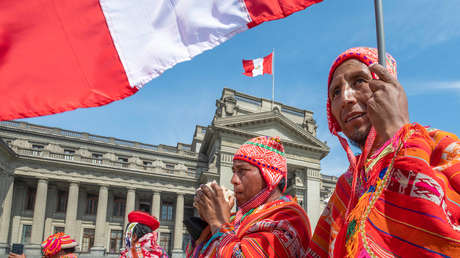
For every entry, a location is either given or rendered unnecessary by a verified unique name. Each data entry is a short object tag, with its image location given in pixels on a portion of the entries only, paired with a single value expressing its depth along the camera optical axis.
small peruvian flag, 23.31
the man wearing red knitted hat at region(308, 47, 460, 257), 0.81
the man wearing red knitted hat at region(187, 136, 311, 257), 1.83
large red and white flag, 2.06
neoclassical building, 29.78
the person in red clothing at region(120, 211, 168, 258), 4.41
